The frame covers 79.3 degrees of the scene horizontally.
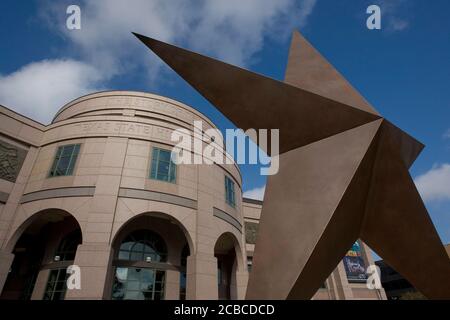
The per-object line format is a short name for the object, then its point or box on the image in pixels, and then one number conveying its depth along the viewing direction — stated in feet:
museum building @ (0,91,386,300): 47.62
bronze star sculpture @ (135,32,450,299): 13.58
